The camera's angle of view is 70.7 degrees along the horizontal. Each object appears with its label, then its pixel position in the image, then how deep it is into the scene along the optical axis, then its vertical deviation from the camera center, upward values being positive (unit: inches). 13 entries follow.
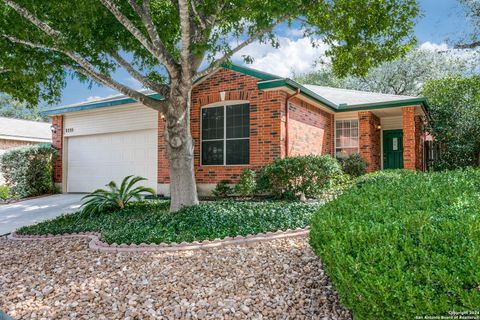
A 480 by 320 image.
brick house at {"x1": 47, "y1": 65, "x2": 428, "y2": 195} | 379.2 +48.7
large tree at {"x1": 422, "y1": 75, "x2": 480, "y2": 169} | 520.1 +72.9
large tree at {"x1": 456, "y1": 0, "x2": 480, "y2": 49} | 548.6 +237.8
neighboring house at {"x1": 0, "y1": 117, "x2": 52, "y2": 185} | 635.5 +66.6
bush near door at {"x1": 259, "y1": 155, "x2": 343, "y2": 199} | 335.6 -9.0
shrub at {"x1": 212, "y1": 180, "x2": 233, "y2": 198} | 379.6 -26.1
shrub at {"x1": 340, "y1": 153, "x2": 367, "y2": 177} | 462.9 +3.0
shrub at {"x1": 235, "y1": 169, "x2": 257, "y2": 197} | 352.5 -17.6
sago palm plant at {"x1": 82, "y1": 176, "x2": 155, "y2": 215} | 297.9 -30.5
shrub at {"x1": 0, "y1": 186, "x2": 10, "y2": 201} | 470.9 -37.9
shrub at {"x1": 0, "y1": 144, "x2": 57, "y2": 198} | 482.3 -5.6
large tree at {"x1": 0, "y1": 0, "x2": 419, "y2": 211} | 236.8 +101.9
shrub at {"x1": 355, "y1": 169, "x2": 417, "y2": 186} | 331.0 -9.6
